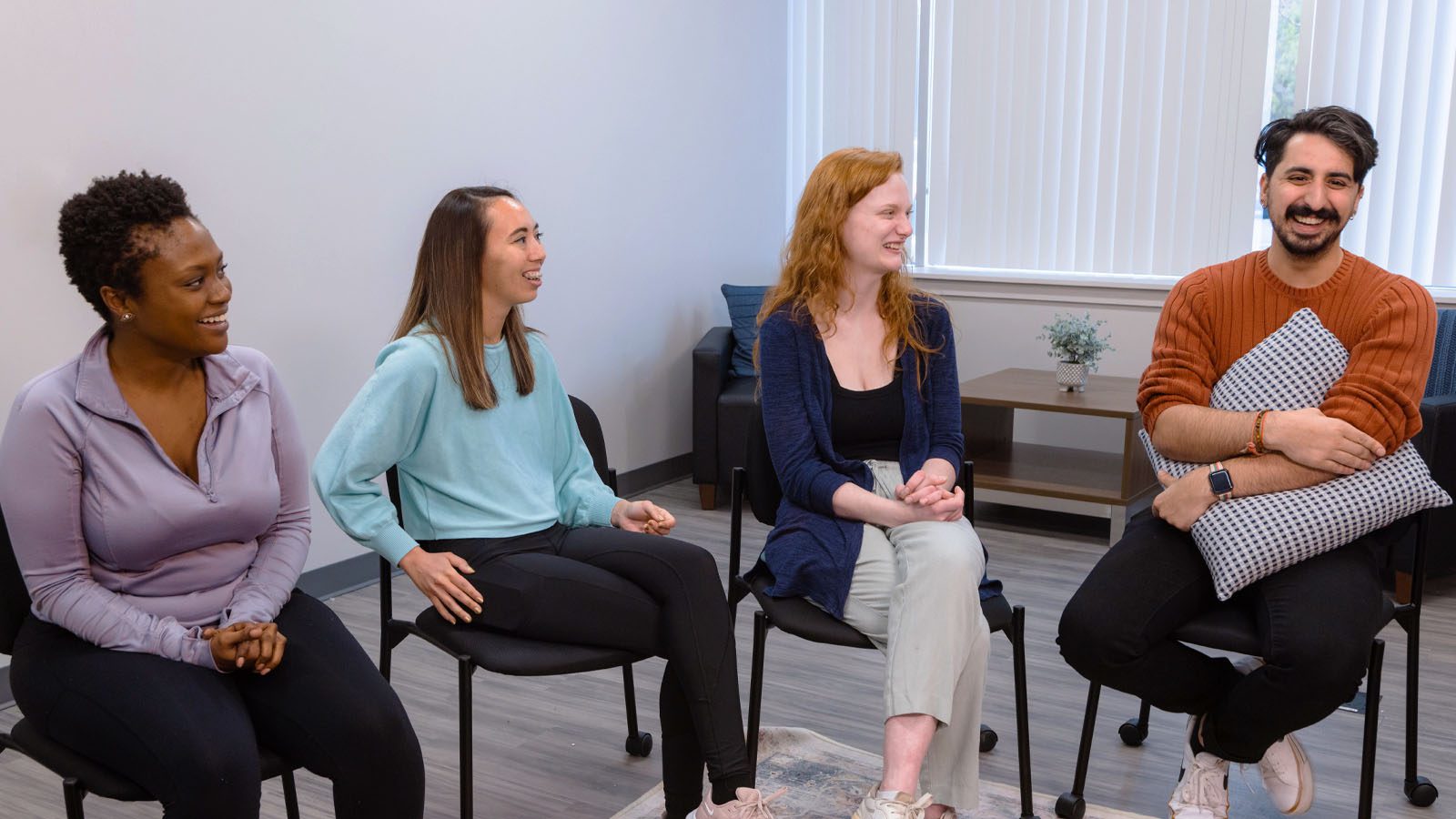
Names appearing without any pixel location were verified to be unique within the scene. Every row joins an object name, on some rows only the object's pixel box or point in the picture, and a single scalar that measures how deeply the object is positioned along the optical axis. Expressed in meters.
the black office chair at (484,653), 2.01
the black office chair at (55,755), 1.63
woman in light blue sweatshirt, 2.07
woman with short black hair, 1.66
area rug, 2.41
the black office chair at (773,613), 2.19
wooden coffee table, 4.30
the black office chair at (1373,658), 2.14
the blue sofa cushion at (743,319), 4.96
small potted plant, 4.61
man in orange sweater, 2.08
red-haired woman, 2.07
